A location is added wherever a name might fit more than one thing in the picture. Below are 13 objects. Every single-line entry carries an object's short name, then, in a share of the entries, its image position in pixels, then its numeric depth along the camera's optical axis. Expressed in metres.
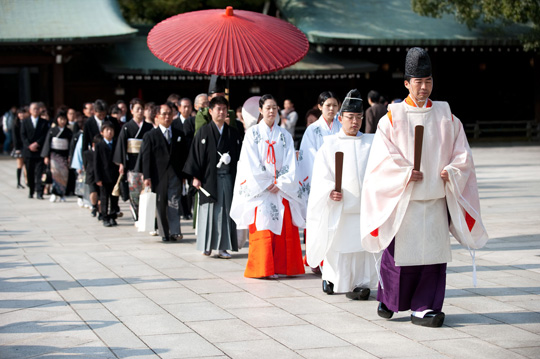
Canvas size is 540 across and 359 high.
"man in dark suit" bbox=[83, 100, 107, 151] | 12.58
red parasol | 8.60
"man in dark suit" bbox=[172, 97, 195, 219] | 11.20
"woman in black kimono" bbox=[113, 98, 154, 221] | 11.21
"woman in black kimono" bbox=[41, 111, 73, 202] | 14.23
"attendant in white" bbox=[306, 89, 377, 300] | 6.82
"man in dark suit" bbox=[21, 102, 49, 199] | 15.04
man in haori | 8.75
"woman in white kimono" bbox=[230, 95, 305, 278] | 7.73
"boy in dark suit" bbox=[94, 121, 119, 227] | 11.48
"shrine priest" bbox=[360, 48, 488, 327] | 5.84
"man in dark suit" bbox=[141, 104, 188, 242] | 10.02
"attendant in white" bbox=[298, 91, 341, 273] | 8.16
